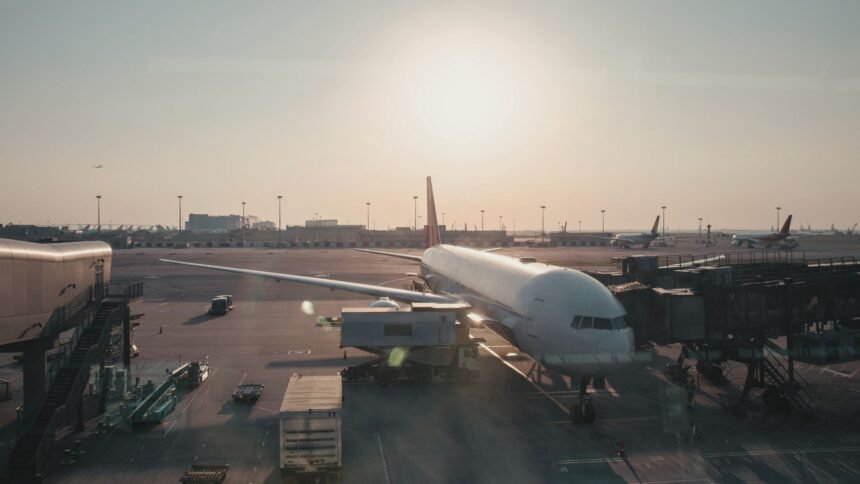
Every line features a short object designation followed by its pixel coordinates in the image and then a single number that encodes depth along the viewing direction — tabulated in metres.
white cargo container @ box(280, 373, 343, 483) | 21.06
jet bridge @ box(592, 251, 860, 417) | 30.03
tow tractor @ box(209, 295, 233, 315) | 60.19
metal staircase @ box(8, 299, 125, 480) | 20.92
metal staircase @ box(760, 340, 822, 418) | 29.02
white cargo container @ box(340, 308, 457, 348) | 34.12
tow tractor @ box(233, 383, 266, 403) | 30.44
